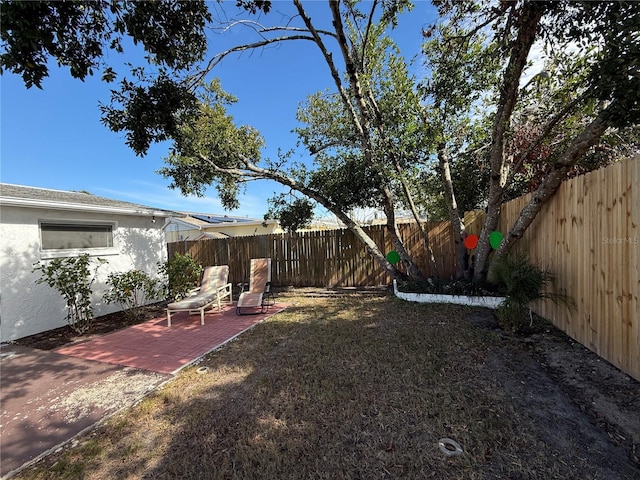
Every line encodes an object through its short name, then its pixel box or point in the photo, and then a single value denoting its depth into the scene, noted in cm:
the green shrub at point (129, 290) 619
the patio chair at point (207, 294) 583
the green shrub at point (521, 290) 402
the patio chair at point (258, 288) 647
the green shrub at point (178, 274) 727
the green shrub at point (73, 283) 517
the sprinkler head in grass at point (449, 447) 201
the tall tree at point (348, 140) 596
